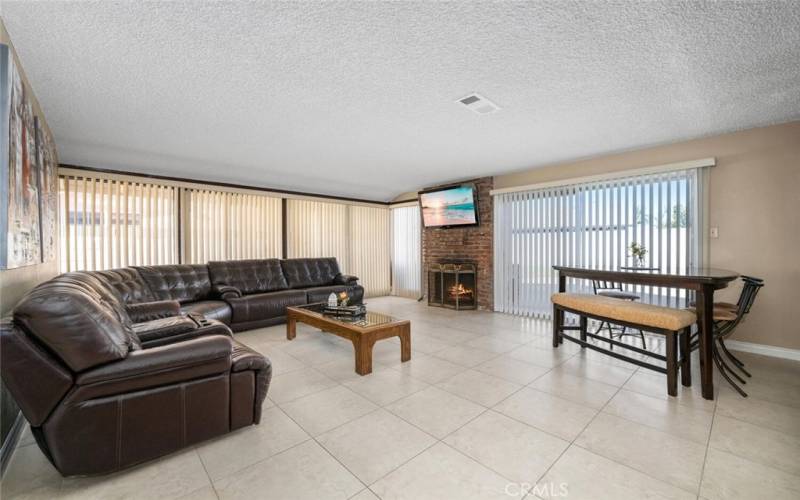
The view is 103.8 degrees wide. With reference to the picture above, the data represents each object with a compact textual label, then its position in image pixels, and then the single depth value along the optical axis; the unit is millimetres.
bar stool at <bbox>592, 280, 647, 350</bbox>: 3803
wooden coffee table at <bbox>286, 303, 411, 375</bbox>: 2994
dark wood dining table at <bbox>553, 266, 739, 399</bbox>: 2484
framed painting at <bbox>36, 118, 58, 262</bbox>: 2735
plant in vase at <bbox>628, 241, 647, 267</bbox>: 3885
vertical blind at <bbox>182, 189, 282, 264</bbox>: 5512
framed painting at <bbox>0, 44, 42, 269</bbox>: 1741
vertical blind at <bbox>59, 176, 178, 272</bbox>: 4461
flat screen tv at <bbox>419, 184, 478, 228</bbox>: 6219
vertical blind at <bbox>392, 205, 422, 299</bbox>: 7719
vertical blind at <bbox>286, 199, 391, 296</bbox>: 6824
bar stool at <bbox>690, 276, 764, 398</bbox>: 2650
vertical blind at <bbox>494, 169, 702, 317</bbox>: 4098
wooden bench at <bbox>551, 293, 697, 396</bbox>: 2537
